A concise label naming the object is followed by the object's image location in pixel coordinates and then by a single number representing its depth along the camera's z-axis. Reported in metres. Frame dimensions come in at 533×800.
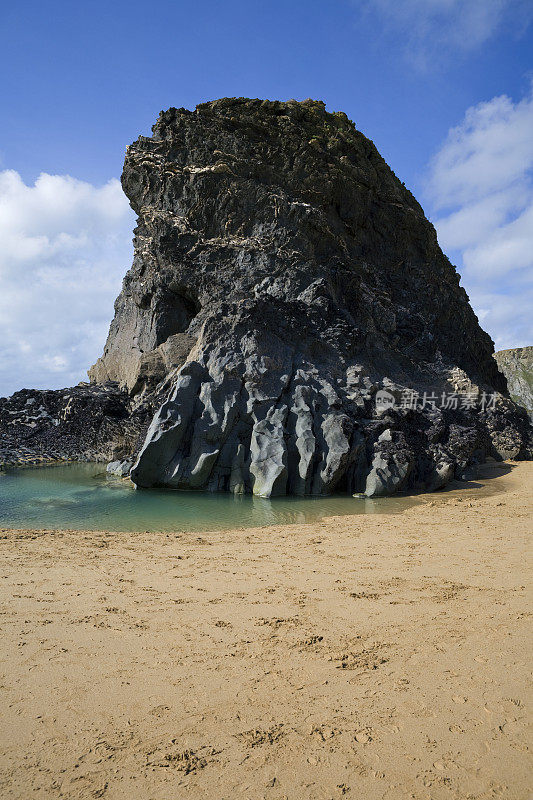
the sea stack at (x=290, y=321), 14.79
